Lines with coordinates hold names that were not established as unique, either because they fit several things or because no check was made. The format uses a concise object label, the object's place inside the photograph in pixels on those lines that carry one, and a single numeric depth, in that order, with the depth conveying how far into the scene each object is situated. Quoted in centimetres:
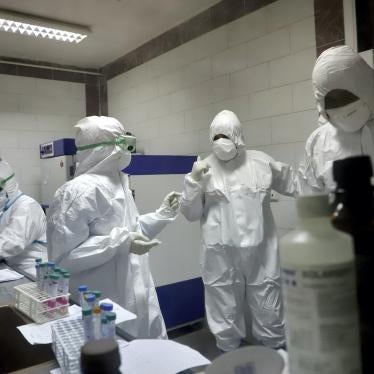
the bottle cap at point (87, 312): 96
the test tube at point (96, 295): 109
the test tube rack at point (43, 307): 122
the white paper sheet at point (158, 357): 85
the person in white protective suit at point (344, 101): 158
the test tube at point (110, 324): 96
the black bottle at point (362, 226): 44
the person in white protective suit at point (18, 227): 252
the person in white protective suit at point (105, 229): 170
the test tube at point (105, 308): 99
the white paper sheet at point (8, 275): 191
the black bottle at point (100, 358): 51
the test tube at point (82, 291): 116
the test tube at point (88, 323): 95
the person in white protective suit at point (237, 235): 244
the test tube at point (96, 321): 96
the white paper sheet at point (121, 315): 115
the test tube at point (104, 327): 95
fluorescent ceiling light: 322
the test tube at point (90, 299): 105
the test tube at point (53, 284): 131
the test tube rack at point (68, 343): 88
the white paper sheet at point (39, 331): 107
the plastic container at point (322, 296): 40
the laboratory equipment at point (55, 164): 358
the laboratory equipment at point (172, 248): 301
